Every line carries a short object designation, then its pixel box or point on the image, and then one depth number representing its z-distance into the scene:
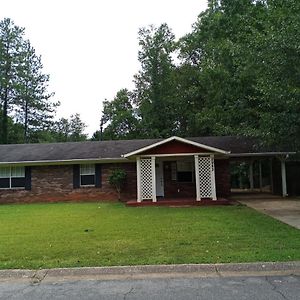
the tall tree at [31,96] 32.32
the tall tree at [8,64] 31.27
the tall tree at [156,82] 29.59
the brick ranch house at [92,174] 16.51
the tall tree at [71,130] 45.74
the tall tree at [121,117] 33.81
